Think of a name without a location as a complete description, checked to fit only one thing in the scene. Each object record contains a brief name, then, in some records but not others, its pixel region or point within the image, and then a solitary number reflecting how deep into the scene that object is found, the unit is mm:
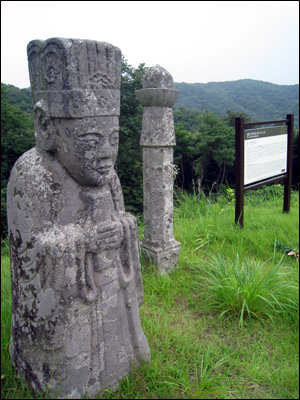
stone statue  1847
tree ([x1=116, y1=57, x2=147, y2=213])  9901
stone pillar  3822
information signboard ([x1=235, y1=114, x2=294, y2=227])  5152
